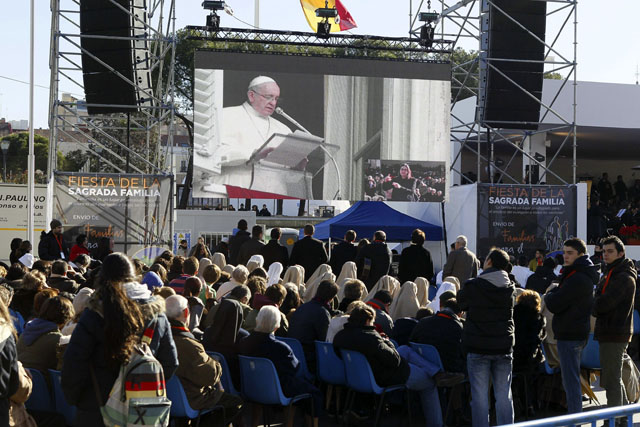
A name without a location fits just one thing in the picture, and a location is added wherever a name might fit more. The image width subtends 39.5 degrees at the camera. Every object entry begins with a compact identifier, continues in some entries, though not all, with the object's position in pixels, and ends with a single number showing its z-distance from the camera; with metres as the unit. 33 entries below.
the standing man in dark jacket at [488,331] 6.77
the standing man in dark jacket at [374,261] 12.17
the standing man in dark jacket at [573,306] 7.32
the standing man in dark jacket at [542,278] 11.52
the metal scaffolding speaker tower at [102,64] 16.39
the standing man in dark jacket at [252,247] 12.73
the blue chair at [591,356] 8.75
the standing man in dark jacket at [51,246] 12.76
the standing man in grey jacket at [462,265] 11.93
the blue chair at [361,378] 7.12
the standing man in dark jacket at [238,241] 13.31
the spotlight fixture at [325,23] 19.02
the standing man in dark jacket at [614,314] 7.36
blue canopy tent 17.88
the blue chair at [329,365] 7.49
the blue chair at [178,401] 6.09
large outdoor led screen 18.42
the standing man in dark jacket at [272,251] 12.42
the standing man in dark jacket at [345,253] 12.97
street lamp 38.03
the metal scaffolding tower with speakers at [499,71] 18.80
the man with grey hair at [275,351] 6.87
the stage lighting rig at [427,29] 19.69
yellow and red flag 21.45
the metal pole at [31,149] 17.53
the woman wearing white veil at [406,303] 9.06
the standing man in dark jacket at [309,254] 12.41
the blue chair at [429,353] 7.57
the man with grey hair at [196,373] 5.93
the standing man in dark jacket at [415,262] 12.36
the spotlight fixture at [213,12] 18.58
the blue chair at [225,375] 6.77
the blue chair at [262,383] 6.79
